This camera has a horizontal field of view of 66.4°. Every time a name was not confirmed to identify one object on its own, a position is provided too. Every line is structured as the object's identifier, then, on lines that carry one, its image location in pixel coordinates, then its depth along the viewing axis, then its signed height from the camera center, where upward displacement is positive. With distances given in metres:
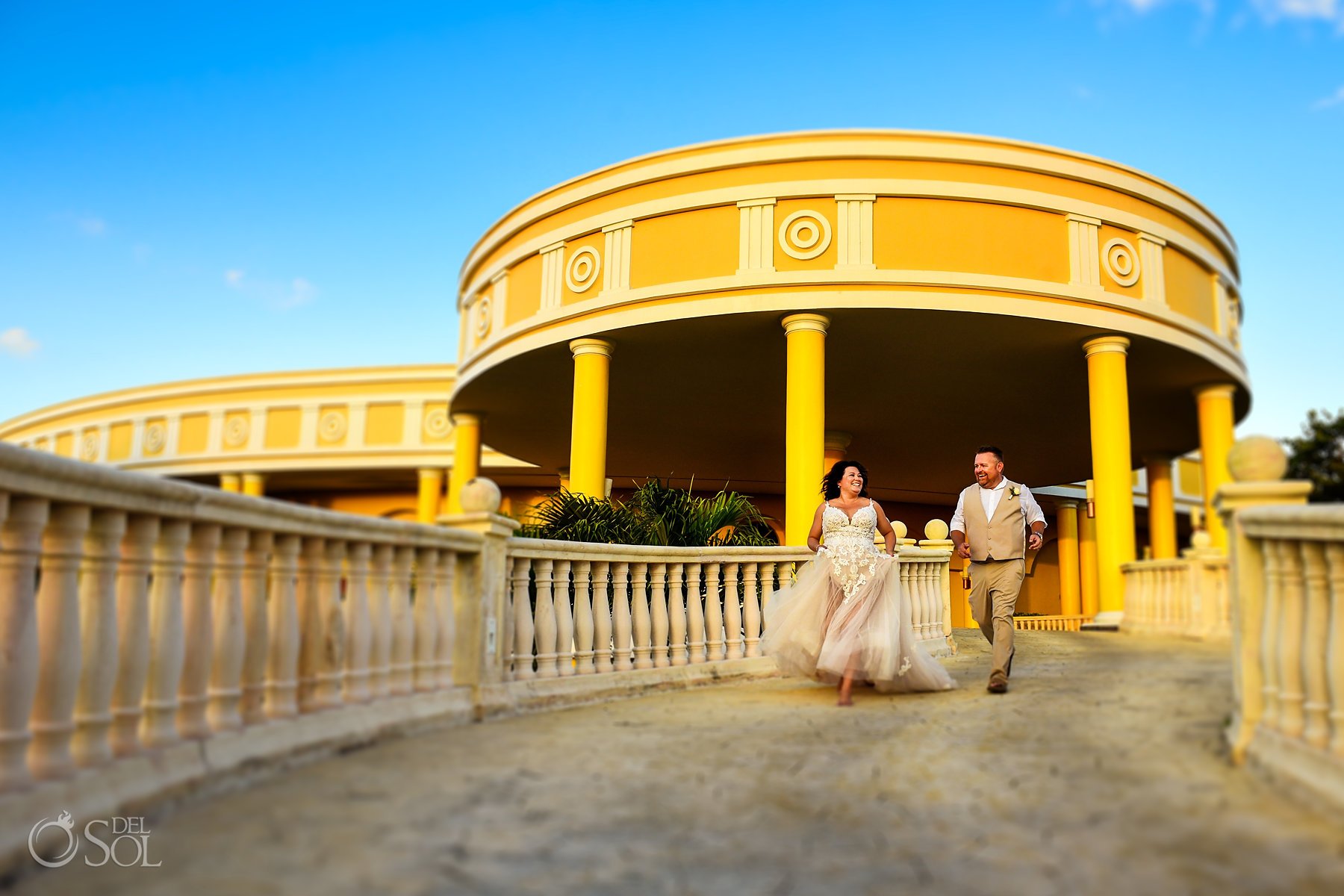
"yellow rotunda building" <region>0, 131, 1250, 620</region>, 14.39 +3.68
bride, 6.99 -0.38
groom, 7.46 +0.20
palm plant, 11.12 +0.43
